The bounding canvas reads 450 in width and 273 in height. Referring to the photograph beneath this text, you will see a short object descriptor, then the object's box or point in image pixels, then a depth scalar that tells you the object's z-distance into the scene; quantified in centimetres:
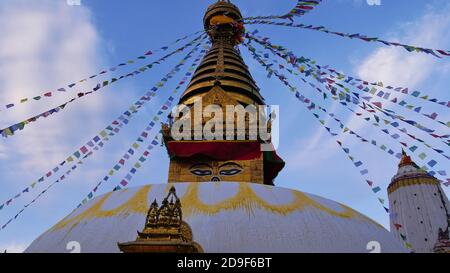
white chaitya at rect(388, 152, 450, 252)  2778
